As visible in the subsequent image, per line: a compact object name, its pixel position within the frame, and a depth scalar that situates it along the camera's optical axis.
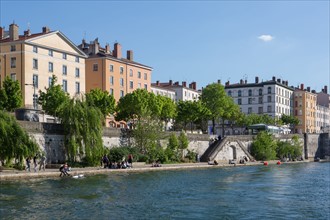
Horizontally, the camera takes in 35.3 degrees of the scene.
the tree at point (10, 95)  64.44
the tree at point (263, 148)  94.44
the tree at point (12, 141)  46.97
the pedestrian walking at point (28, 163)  48.84
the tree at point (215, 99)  101.25
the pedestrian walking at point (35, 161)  49.31
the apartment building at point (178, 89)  120.01
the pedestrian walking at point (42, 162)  52.17
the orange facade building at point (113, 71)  91.94
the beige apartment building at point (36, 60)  74.88
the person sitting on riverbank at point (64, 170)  47.94
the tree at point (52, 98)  67.31
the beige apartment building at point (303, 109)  148.62
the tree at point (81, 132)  57.69
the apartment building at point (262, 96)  138.00
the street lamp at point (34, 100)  73.89
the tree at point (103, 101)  76.50
